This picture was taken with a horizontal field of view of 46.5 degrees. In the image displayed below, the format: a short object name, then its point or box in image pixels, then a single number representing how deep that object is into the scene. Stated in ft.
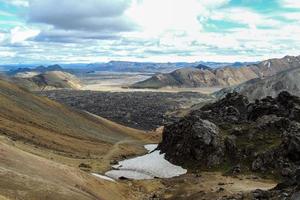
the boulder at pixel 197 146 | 184.30
